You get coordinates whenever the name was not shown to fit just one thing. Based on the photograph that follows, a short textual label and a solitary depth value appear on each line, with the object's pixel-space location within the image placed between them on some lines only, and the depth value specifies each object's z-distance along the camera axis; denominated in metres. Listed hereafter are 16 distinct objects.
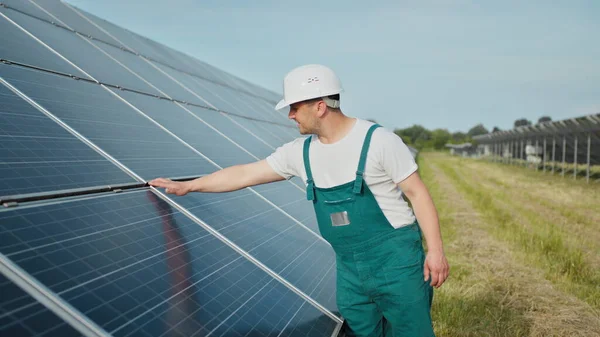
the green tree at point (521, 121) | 136.57
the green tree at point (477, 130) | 170.88
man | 3.33
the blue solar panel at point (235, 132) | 7.02
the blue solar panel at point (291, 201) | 5.46
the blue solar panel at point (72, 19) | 7.48
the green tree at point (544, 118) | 107.27
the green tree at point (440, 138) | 123.81
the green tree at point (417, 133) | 134.38
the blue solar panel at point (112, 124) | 3.91
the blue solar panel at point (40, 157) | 2.82
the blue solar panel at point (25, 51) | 4.50
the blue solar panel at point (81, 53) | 5.61
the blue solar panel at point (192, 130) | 5.44
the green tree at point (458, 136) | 149.99
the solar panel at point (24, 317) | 1.74
